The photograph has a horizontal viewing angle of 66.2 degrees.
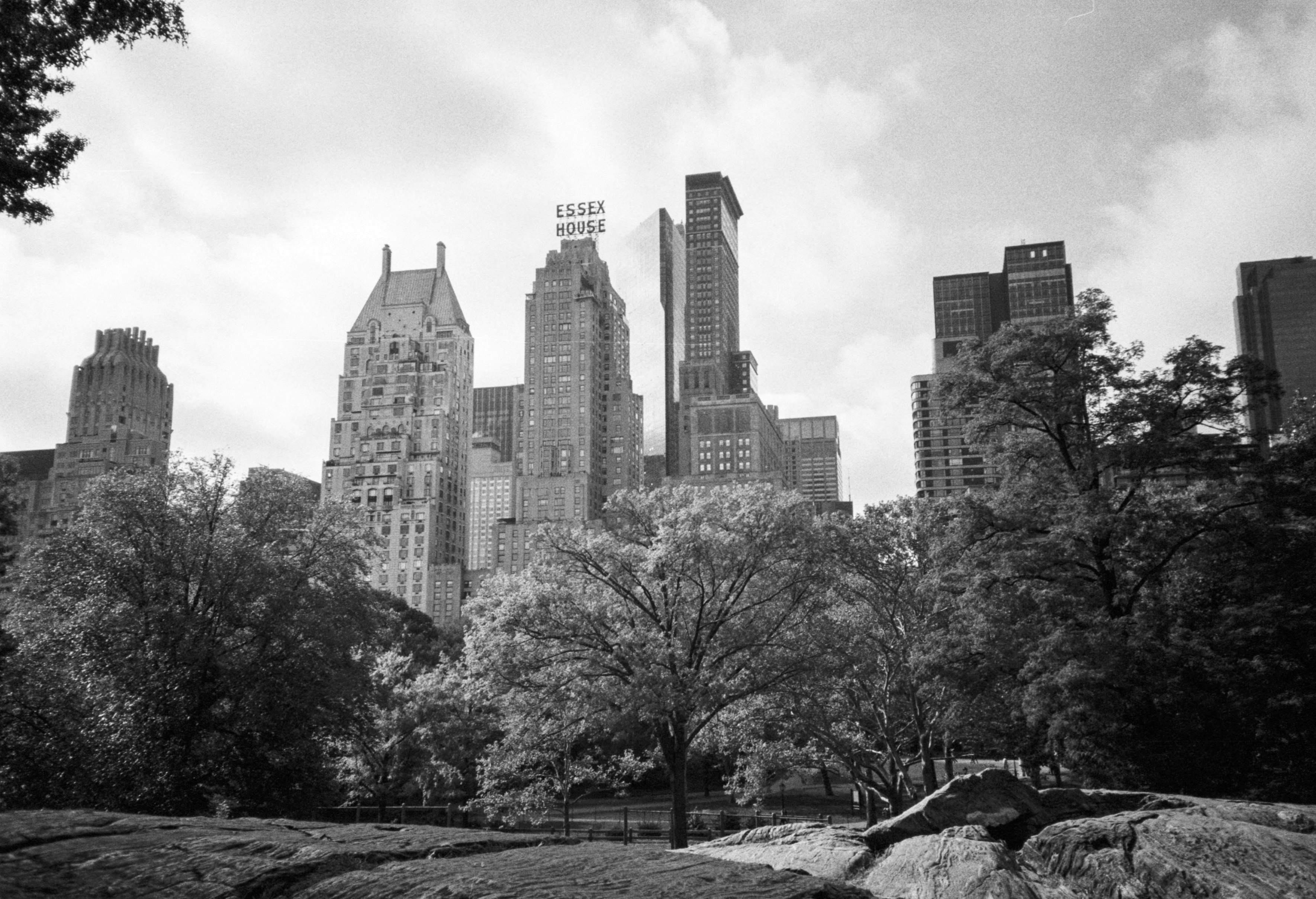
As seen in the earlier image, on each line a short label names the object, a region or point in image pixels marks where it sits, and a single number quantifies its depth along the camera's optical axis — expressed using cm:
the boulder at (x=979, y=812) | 1609
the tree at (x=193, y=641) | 2833
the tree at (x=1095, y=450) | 2919
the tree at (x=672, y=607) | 3005
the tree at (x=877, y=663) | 3278
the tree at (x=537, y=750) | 3052
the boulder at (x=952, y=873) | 1248
